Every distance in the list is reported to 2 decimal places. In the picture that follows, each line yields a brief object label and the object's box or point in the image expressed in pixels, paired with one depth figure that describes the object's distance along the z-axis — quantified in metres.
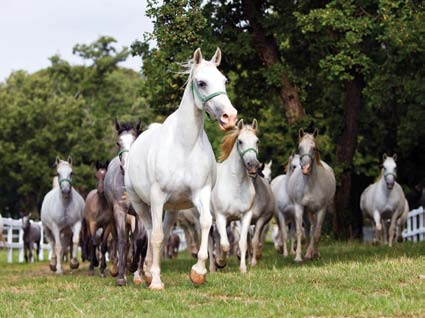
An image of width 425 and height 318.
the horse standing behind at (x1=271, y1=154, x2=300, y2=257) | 21.09
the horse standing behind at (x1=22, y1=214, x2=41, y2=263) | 31.22
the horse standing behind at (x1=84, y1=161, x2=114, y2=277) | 16.61
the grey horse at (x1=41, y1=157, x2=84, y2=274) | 19.06
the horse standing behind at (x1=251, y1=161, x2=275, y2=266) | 17.35
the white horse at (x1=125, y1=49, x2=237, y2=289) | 10.38
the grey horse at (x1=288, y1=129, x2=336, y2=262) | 17.42
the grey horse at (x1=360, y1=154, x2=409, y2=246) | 22.39
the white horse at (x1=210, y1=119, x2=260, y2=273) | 15.18
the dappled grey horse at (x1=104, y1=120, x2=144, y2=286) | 13.09
